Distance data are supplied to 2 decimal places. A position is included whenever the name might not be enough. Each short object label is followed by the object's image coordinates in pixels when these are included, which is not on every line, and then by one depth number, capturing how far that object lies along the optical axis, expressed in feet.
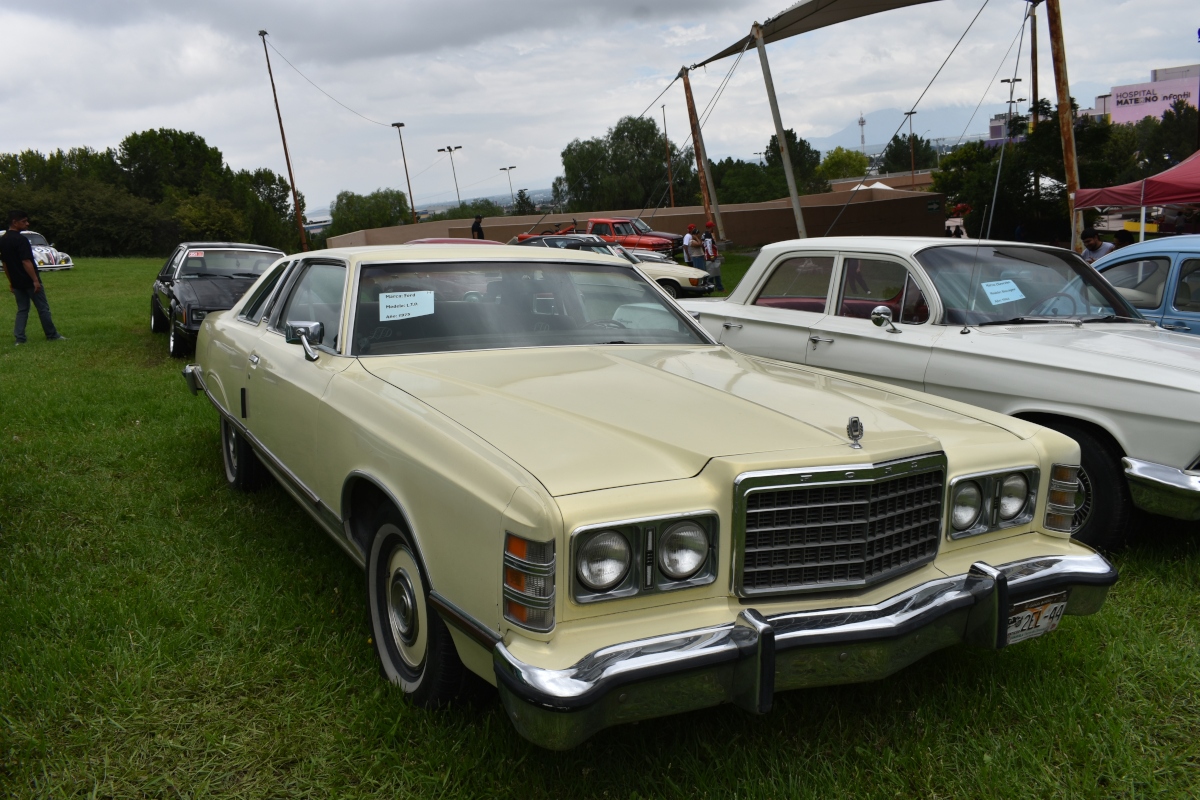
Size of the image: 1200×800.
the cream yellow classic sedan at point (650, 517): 7.08
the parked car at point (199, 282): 32.68
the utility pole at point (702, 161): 74.84
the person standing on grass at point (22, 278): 37.86
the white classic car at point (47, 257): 91.86
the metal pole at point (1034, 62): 50.54
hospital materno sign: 414.41
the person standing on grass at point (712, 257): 63.87
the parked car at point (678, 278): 53.78
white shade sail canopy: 41.45
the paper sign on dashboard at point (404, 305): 11.96
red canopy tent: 43.11
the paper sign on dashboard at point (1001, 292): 16.24
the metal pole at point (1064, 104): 31.22
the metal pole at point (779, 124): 50.23
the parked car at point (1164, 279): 20.44
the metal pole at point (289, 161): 115.70
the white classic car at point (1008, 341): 12.51
